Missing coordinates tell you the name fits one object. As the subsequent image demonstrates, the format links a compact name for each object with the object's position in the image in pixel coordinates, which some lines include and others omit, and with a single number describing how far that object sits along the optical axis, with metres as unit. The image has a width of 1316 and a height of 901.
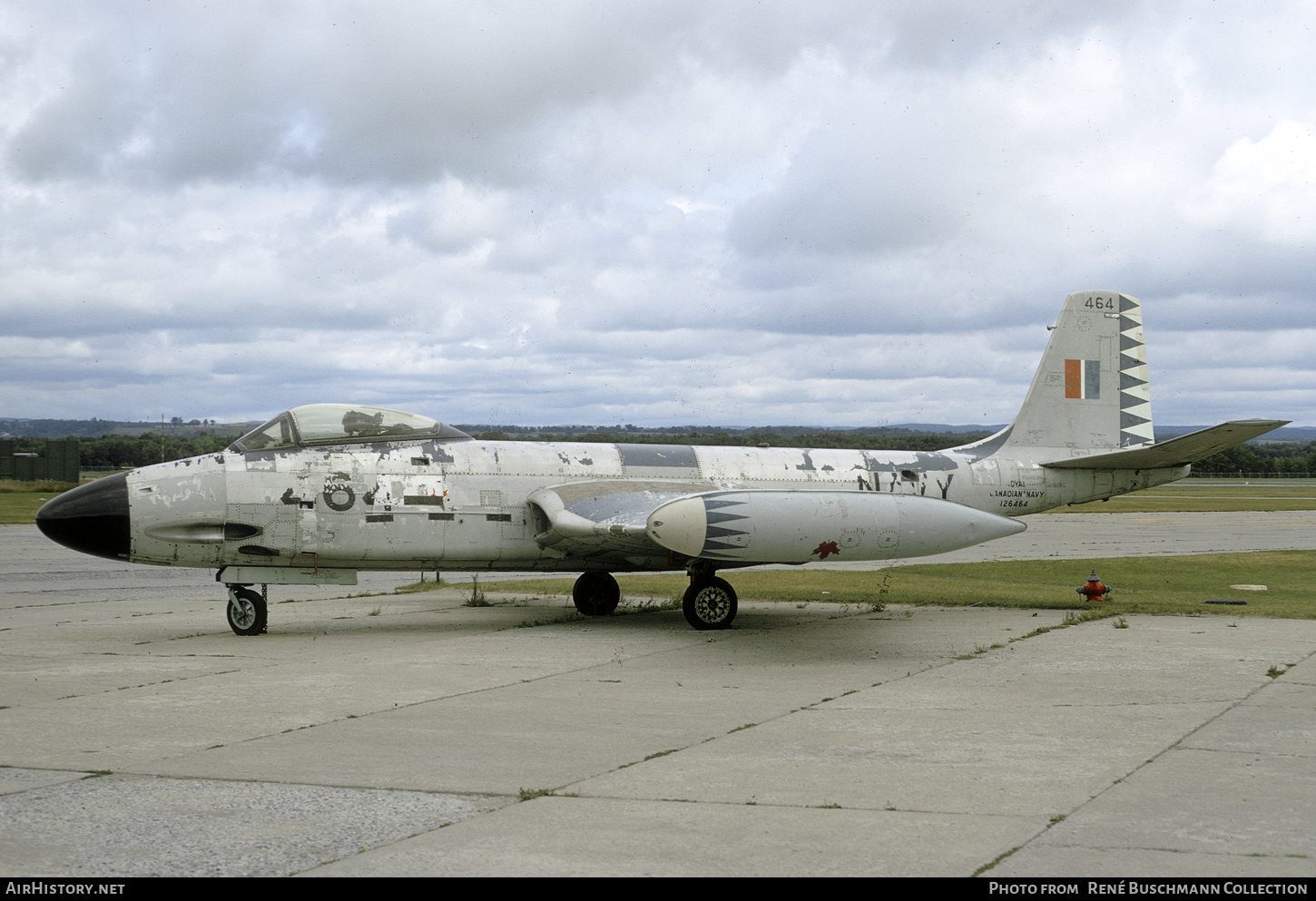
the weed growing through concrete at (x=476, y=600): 17.14
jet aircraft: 12.28
